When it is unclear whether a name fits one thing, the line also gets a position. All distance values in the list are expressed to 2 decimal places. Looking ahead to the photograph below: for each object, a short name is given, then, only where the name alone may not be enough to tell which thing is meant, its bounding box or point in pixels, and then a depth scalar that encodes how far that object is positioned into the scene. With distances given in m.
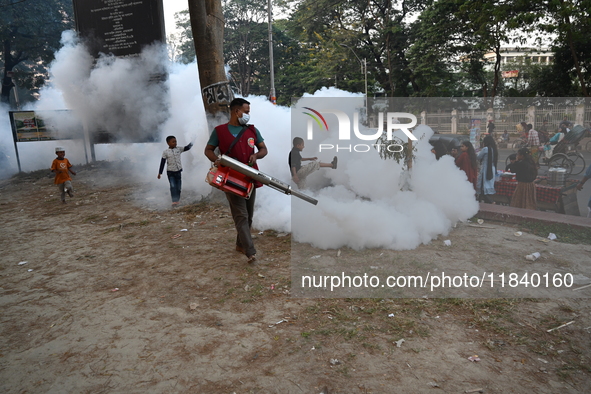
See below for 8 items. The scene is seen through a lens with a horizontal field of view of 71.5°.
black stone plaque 10.71
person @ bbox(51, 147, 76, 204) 8.30
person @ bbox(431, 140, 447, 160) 6.45
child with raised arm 7.25
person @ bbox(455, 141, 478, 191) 6.30
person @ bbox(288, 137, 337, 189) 5.51
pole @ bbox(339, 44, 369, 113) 22.24
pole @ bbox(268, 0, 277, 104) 21.84
